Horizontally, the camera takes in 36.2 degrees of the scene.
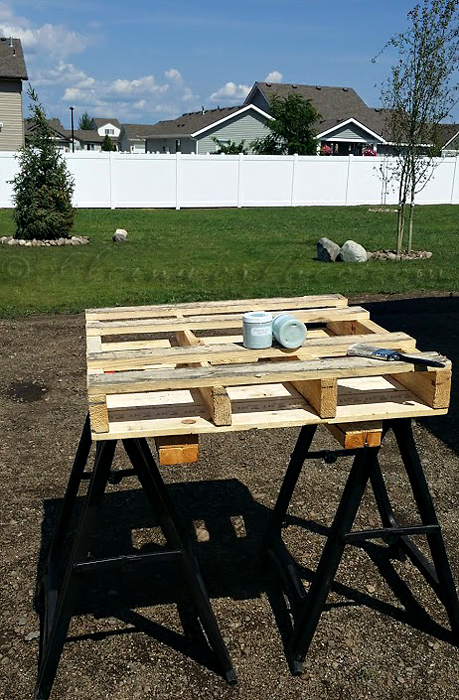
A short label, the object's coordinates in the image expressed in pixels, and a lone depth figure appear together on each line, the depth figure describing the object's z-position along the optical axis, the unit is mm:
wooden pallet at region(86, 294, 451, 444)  2805
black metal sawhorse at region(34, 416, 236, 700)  3088
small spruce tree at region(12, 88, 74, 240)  17859
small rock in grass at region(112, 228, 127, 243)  18484
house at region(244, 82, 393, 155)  45125
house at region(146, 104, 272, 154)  42875
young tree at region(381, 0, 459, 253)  14531
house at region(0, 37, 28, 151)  34219
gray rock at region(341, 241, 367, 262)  15398
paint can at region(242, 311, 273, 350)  3154
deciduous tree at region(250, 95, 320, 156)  36594
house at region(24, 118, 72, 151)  83625
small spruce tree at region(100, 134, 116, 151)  73562
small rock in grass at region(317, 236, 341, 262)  15383
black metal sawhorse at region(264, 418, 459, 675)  3195
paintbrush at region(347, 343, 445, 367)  2979
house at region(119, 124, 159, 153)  70144
